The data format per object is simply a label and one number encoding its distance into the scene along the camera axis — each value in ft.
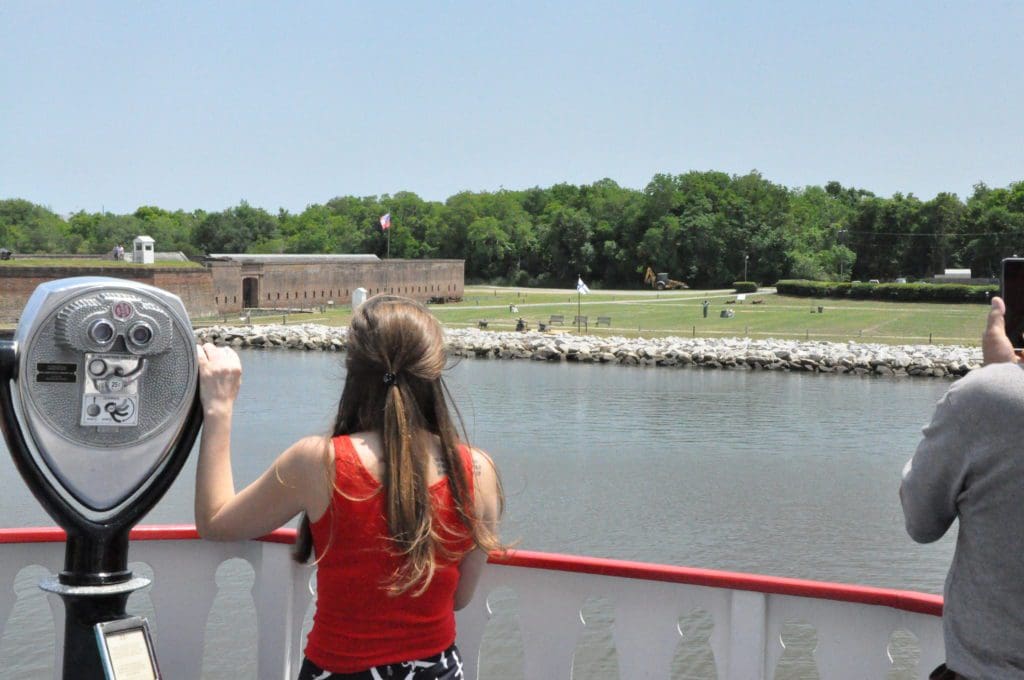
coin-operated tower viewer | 7.99
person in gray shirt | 6.86
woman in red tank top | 7.29
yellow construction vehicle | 328.49
